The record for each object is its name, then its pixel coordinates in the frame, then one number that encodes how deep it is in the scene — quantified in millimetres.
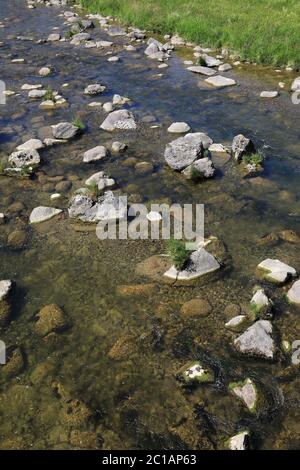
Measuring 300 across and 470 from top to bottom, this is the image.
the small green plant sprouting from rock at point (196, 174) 12344
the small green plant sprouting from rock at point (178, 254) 9078
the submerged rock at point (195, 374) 7219
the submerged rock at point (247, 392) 6811
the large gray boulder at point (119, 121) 15477
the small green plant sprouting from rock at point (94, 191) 11766
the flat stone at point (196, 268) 9125
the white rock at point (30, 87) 18844
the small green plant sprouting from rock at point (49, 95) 17672
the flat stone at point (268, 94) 17219
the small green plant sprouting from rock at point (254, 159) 12797
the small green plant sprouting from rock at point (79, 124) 15117
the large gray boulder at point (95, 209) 10945
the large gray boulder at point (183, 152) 12766
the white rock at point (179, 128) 15014
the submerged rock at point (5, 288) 8738
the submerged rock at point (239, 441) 6227
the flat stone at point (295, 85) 17578
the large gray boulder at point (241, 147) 13148
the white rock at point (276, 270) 8914
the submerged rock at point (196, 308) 8430
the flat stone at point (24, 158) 13211
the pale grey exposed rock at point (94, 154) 13453
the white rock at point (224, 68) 20016
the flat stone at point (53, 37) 25031
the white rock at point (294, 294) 8492
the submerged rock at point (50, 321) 8195
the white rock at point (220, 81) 18312
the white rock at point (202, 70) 19422
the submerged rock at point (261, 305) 8155
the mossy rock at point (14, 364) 7488
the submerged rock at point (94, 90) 18200
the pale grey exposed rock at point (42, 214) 11062
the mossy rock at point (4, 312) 8406
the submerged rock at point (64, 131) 14780
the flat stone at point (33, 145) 14148
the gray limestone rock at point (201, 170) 12375
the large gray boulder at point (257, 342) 7473
